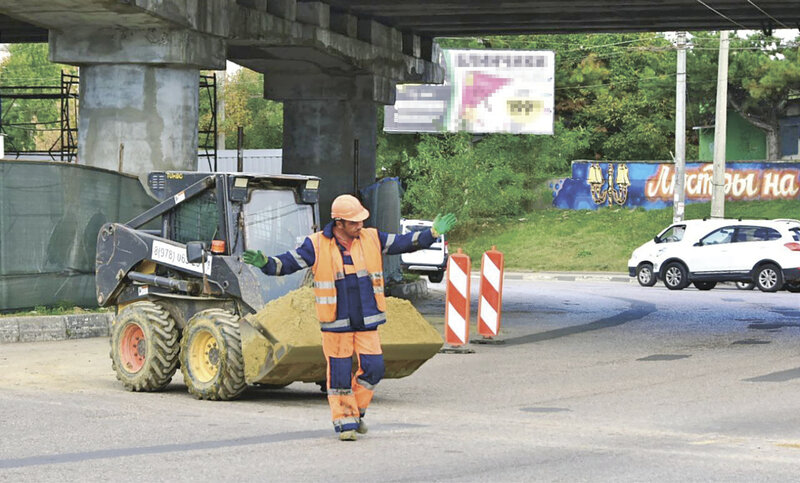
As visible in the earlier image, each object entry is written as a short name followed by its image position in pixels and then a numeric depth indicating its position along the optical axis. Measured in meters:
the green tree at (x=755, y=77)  56.19
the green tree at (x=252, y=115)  87.62
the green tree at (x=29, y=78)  95.25
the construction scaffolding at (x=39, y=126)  43.32
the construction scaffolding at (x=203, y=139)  69.24
